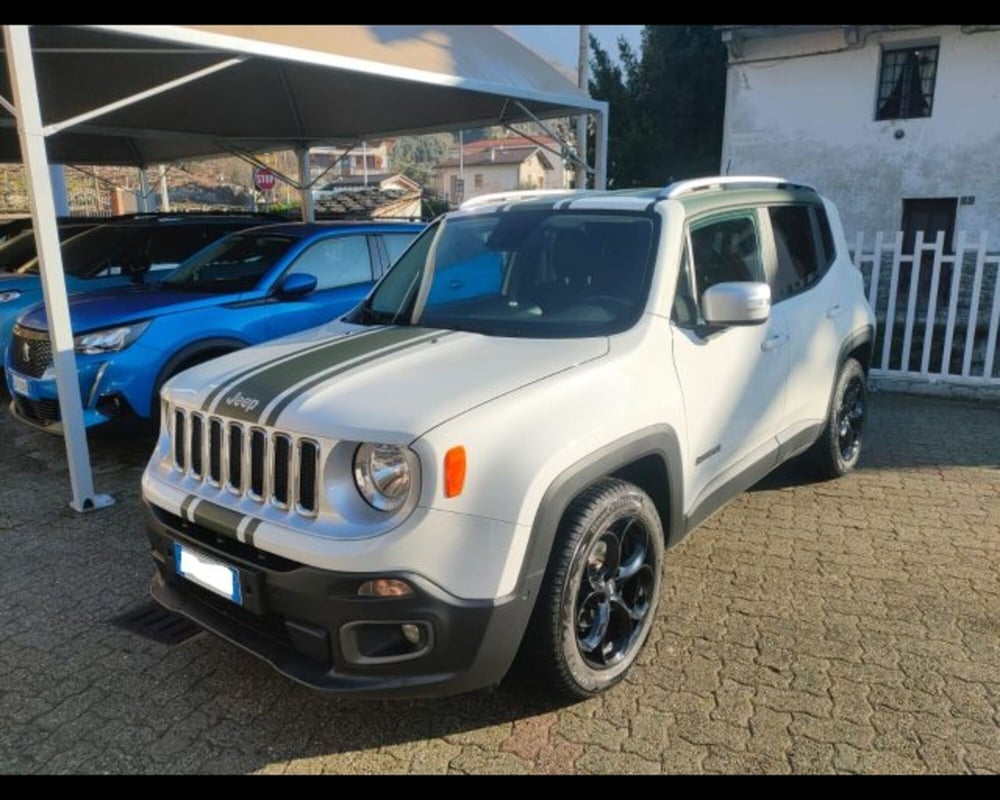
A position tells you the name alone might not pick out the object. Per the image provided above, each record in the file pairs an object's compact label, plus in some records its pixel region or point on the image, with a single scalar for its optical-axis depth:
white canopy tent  4.64
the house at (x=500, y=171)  74.31
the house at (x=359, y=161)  75.44
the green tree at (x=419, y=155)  99.62
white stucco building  15.62
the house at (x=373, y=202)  25.65
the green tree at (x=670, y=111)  19.73
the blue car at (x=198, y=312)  5.27
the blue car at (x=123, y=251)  7.69
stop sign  23.72
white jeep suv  2.35
